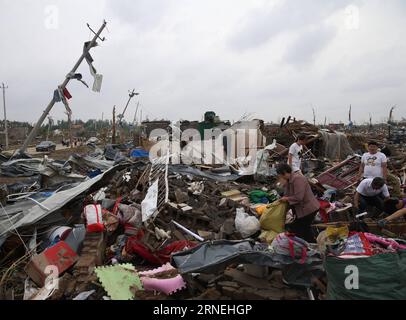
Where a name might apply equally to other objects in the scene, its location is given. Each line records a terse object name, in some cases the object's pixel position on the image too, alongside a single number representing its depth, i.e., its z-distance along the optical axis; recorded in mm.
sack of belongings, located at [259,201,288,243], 5285
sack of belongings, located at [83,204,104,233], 5230
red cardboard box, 4539
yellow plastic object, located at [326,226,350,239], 4496
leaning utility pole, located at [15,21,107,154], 12522
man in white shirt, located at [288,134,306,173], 8138
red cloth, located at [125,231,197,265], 4957
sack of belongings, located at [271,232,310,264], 3396
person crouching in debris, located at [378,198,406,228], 5402
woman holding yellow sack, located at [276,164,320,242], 4766
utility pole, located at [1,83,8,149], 34844
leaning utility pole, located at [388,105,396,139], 23325
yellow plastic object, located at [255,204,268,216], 6457
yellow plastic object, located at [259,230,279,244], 5252
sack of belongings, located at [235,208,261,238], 5613
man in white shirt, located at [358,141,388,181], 6793
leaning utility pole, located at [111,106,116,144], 22077
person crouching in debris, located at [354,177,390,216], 6201
